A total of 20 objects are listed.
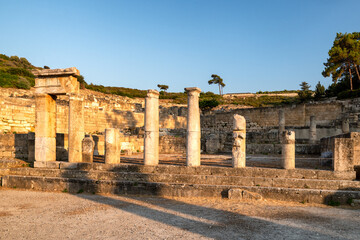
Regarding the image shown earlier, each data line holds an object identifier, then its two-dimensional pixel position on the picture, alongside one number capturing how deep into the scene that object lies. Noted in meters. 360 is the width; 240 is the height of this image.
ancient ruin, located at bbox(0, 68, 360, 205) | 7.56
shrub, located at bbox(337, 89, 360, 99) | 29.92
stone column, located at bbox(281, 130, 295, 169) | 8.25
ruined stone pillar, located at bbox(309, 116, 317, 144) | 20.06
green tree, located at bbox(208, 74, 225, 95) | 70.75
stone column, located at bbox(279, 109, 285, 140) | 22.34
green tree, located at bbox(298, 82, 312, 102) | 43.63
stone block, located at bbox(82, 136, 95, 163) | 9.97
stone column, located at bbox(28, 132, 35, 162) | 11.01
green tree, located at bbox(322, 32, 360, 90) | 31.89
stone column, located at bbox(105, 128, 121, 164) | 9.60
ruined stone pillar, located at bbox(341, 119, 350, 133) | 18.91
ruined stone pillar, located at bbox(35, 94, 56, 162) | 10.11
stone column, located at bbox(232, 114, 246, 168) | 8.52
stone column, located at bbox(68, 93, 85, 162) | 9.99
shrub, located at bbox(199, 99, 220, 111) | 41.75
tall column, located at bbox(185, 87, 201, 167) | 8.94
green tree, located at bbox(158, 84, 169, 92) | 67.12
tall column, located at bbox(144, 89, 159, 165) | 9.27
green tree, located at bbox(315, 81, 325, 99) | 41.50
